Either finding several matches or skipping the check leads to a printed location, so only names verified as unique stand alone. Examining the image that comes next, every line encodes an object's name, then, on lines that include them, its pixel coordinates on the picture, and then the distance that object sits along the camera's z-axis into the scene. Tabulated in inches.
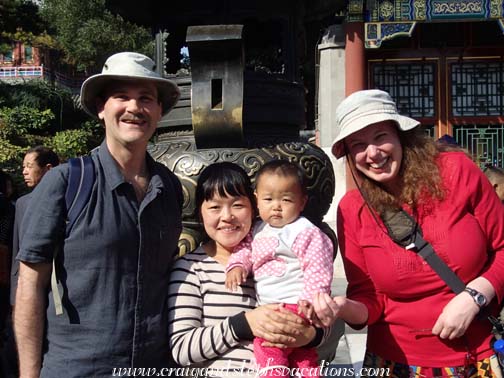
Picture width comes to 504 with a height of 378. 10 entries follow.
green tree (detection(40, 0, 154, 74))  677.3
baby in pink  70.1
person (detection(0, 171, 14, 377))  140.7
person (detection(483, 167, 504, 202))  137.8
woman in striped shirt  69.1
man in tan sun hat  65.8
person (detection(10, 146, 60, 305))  155.2
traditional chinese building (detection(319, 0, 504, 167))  418.9
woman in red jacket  71.6
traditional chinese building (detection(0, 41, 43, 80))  899.4
